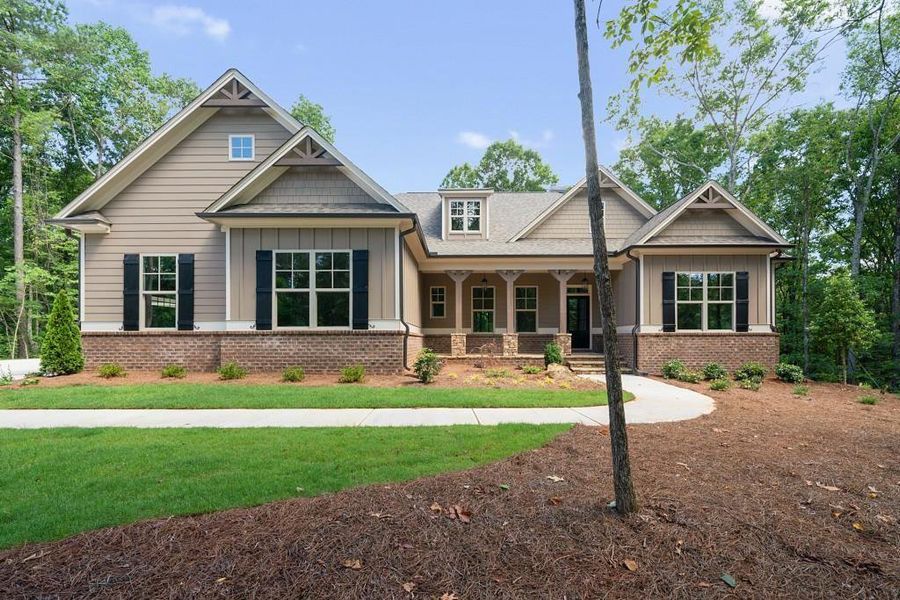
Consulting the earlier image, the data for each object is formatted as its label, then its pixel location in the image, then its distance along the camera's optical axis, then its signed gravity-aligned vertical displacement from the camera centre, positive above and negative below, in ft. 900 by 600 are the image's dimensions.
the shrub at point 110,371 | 31.99 -4.74
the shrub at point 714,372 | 36.22 -5.76
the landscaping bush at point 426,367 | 30.66 -4.45
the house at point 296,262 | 33.58 +4.19
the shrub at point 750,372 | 35.47 -5.73
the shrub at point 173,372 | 32.12 -4.90
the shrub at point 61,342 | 32.42 -2.58
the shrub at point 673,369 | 36.60 -5.54
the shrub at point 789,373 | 35.73 -5.82
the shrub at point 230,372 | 31.35 -4.78
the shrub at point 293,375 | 30.89 -4.97
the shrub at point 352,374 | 30.83 -4.94
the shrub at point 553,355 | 40.01 -4.63
